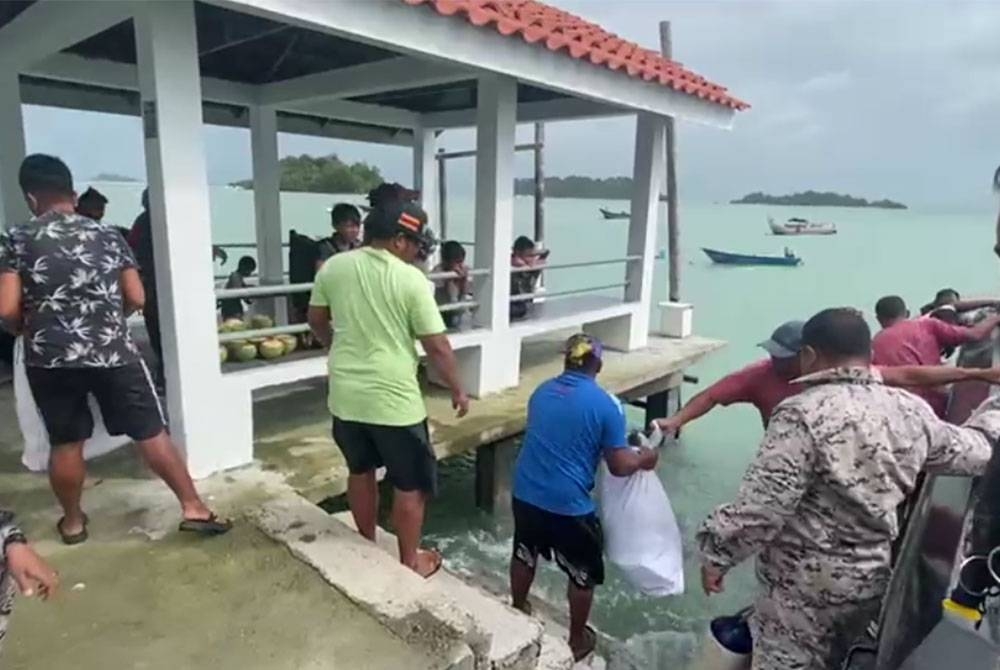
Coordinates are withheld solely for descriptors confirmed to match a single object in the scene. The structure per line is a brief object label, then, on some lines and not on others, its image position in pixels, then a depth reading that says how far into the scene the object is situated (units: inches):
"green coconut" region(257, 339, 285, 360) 181.5
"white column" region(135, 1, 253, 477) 133.1
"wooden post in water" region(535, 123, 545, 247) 369.1
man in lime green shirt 111.9
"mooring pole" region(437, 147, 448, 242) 369.7
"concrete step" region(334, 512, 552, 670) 98.5
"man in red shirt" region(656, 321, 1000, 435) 110.8
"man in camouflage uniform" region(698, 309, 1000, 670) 76.9
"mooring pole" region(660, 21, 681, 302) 360.2
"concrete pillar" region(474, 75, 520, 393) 207.0
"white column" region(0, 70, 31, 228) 204.2
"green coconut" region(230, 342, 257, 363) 177.6
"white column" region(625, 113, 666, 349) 274.5
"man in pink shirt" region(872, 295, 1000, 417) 164.6
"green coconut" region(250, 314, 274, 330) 192.7
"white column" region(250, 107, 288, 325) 276.2
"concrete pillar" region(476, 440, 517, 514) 225.1
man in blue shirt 118.9
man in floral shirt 106.9
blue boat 1338.6
